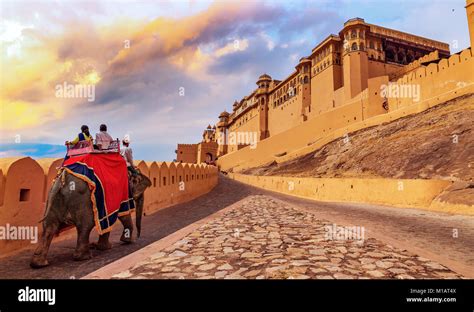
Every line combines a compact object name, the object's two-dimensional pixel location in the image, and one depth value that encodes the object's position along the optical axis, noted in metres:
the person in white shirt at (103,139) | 5.40
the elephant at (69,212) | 4.24
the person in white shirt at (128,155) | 6.44
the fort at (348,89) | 27.31
